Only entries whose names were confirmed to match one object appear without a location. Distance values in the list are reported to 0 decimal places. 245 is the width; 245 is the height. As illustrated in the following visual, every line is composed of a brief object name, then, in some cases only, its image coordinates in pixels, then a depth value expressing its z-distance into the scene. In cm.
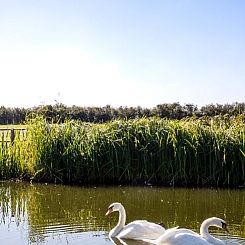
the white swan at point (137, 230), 565
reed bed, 1003
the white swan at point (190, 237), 515
